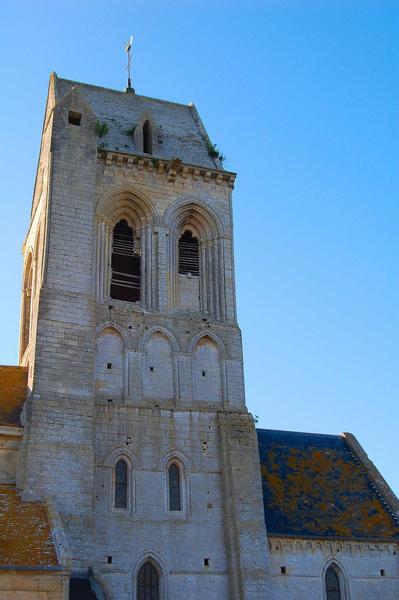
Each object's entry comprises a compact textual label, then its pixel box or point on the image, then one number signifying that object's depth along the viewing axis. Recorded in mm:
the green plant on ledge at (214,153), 31772
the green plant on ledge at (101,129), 28984
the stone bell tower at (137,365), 23406
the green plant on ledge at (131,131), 31391
